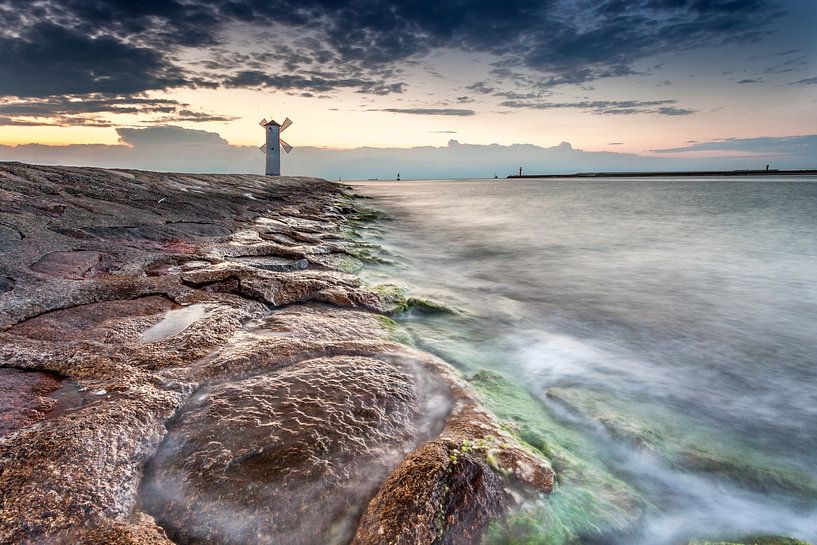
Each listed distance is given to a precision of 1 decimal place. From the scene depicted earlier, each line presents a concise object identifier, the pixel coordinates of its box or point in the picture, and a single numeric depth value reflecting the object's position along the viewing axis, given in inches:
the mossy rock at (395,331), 157.8
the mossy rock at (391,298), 193.3
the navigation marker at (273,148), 2288.4
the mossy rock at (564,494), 76.5
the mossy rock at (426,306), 208.5
